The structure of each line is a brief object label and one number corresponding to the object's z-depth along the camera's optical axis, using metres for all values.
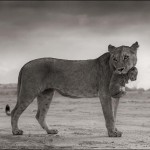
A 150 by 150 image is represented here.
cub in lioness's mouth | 9.60
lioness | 9.63
